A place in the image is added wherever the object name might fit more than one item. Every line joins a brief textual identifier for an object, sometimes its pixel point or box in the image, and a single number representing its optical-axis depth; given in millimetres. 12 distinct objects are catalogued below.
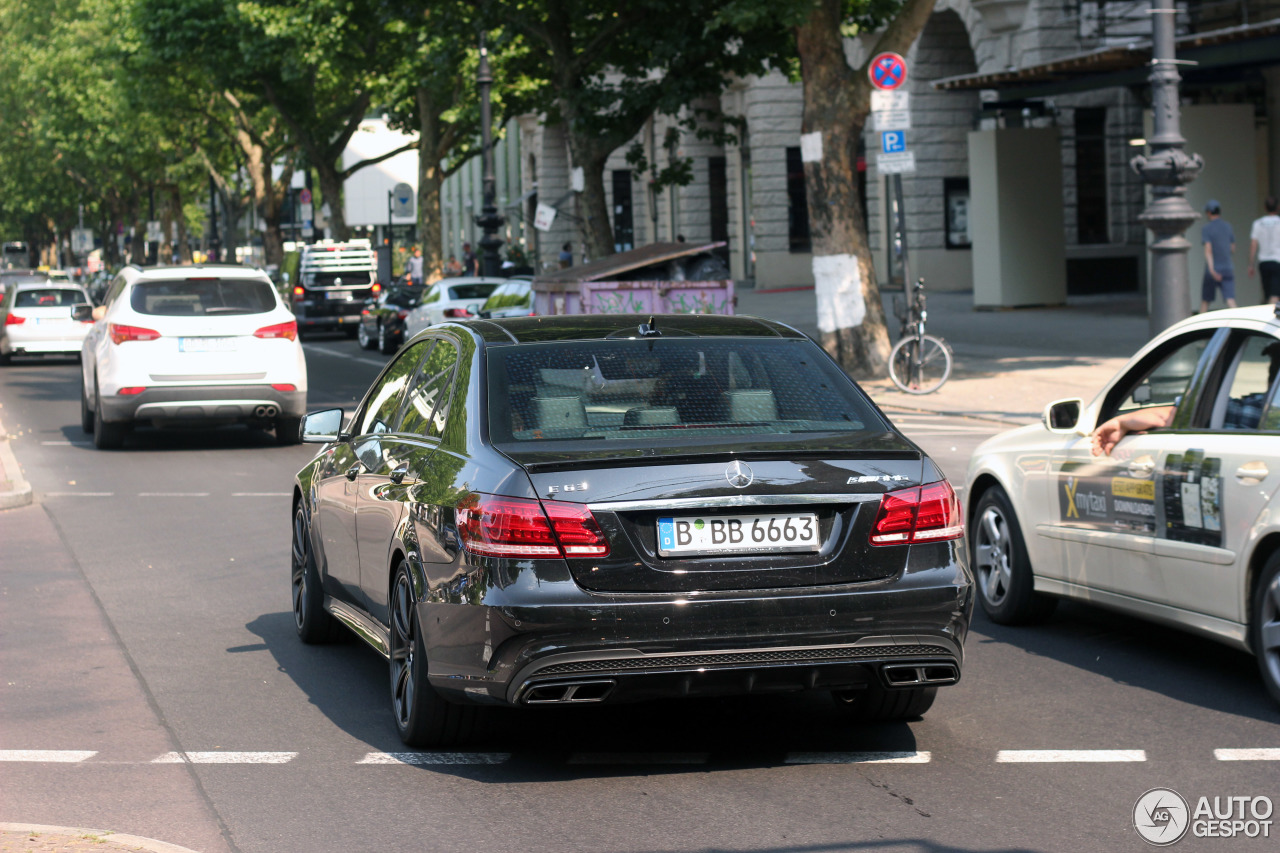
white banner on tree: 21234
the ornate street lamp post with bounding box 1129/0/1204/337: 14469
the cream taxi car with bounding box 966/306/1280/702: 6332
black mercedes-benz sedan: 5293
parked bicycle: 19828
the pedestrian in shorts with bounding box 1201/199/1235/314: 23328
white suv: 16266
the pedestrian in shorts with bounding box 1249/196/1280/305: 22531
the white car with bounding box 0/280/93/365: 30844
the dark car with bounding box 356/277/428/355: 31172
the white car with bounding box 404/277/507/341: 27859
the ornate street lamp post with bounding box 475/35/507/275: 35281
